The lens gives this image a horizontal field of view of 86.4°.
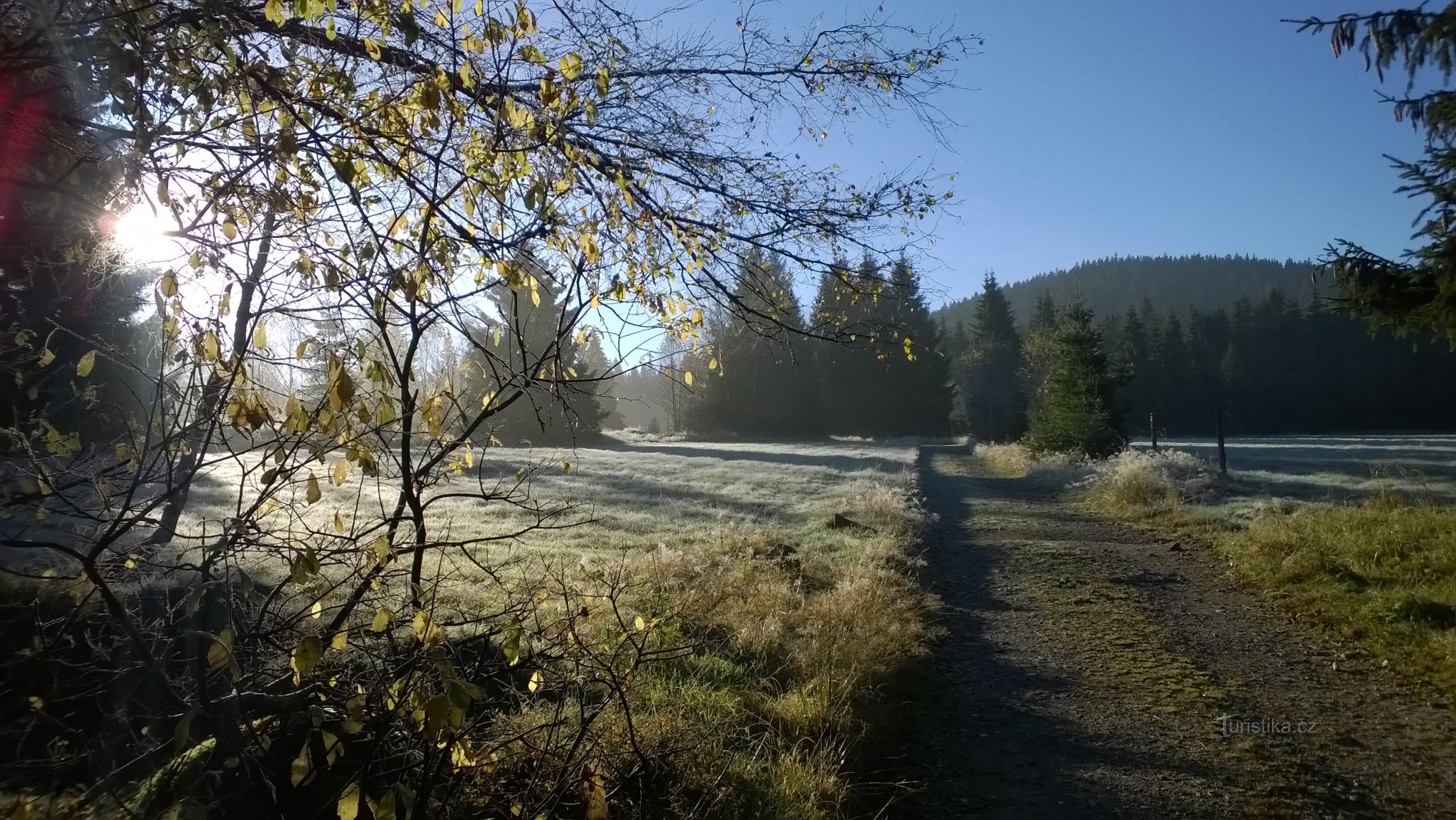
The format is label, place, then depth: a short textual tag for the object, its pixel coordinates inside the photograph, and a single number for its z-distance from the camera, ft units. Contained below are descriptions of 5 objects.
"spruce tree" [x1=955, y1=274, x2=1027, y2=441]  170.40
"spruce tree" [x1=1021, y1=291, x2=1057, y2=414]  114.93
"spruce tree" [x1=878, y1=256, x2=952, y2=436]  168.35
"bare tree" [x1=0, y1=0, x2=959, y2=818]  7.20
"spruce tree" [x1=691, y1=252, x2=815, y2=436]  153.17
